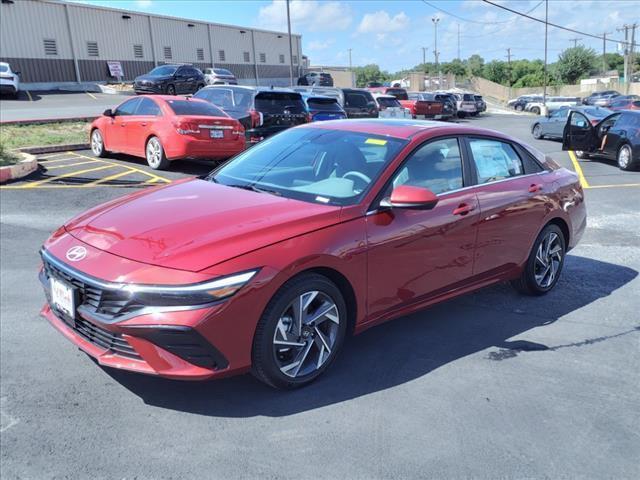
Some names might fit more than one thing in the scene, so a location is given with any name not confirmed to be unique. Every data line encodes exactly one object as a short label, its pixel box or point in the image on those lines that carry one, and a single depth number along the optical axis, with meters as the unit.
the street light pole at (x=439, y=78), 70.96
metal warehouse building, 35.06
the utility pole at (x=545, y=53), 44.92
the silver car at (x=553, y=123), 21.44
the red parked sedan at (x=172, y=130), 10.74
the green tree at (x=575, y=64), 81.94
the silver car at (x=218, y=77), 34.08
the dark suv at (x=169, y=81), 28.80
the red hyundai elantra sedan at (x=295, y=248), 3.01
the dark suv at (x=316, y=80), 37.34
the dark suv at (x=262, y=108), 12.33
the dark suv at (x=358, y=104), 21.70
